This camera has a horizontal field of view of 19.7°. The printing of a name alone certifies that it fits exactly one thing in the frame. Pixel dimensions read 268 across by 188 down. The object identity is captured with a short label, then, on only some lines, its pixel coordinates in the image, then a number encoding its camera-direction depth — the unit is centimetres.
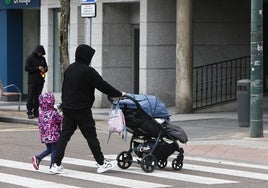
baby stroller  1201
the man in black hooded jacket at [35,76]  2138
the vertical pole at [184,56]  2223
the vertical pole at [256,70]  1638
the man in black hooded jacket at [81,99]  1173
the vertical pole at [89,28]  2038
